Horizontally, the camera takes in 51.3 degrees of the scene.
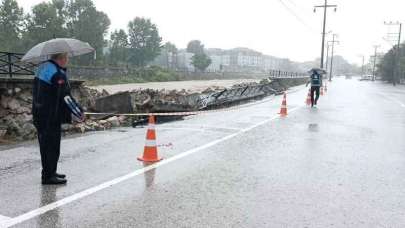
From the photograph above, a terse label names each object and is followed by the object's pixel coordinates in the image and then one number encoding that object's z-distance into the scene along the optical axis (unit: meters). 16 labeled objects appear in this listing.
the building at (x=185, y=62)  165.50
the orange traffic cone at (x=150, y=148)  7.68
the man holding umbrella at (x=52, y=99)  5.87
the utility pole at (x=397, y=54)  87.52
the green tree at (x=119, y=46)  96.95
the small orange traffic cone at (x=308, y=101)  22.04
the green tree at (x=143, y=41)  105.62
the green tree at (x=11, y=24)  73.31
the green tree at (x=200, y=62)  117.75
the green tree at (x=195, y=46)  174.14
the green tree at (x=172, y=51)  146.32
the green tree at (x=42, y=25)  75.12
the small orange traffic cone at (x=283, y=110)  16.52
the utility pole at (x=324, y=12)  56.87
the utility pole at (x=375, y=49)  137.00
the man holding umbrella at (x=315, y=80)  20.08
